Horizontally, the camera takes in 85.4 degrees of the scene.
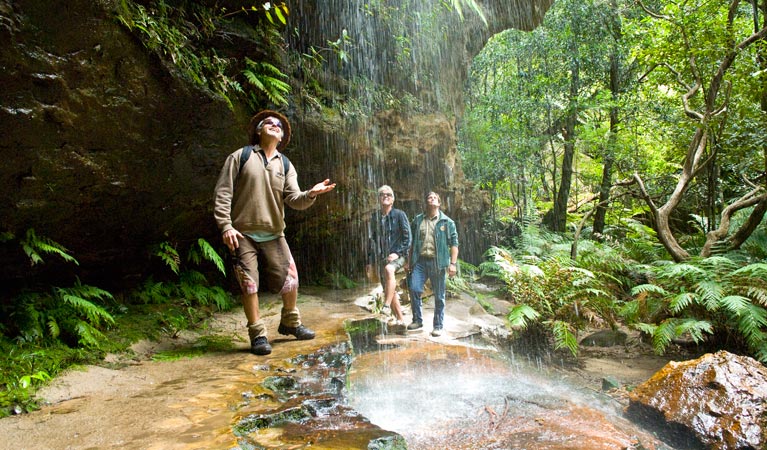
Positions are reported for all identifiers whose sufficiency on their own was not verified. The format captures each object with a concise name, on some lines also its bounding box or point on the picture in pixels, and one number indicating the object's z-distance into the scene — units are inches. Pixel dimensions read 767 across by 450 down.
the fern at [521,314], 232.3
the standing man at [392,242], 236.1
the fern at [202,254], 217.0
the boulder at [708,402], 130.5
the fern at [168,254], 210.6
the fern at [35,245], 160.4
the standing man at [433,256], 236.8
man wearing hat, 160.7
